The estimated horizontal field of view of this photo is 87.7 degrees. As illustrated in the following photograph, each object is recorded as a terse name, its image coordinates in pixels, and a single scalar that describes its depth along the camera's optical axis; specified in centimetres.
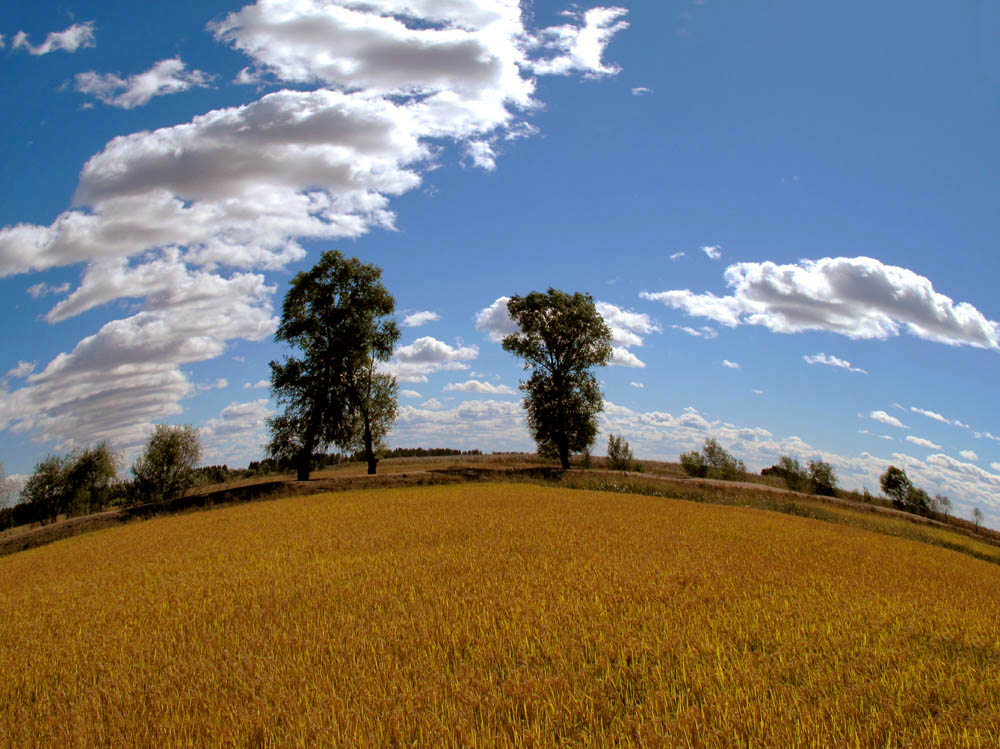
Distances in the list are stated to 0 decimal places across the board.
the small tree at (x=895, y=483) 6631
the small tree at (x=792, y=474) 5578
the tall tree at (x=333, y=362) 3803
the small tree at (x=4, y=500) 6881
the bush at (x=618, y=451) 6606
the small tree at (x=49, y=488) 6719
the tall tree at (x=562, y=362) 4662
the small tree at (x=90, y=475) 6844
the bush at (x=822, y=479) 5878
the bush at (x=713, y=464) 6069
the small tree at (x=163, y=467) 5988
